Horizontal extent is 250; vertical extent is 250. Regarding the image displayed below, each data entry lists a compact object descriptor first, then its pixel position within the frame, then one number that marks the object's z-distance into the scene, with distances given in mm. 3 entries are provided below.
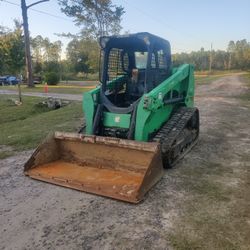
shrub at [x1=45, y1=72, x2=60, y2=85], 25438
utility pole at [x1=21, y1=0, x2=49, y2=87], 18365
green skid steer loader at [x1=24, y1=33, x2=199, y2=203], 3660
